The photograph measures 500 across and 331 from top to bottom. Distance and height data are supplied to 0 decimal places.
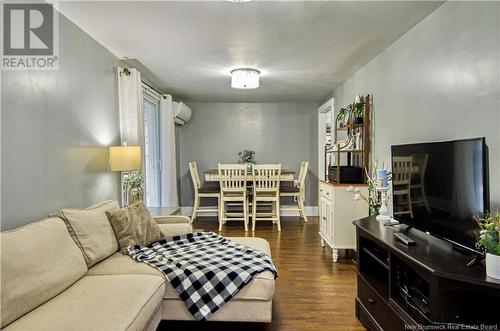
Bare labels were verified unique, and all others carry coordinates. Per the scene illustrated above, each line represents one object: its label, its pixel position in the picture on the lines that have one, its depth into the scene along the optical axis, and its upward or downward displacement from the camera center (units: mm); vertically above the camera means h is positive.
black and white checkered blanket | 1838 -667
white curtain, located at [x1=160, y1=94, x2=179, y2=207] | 4766 +269
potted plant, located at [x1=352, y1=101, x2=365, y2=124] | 3459 +609
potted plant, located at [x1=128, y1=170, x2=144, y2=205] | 3143 -215
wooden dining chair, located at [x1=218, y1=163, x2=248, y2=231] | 4852 -309
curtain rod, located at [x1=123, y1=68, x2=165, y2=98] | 3249 +1165
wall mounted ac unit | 5093 +969
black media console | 1303 -641
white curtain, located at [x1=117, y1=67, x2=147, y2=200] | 3248 +705
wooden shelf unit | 3404 +327
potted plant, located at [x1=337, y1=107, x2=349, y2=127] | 3842 +658
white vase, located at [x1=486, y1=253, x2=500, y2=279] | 1206 -424
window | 4375 +303
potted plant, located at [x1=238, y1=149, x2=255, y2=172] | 5832 +202
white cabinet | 3389 -575
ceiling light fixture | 3582 +1079
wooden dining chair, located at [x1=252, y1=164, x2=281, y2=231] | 4805 -331
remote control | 1691 -446
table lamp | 2797 +97
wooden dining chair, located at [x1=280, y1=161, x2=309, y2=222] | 5139 -454
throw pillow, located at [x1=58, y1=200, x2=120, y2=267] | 1903 -429
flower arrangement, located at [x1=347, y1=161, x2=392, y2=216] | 2658 -309
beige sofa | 1309 -658
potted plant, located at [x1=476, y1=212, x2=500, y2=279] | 1213 -340
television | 1428 -137
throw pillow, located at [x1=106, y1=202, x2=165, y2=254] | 2234 -458
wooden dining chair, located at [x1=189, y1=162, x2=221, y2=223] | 5148 -456
